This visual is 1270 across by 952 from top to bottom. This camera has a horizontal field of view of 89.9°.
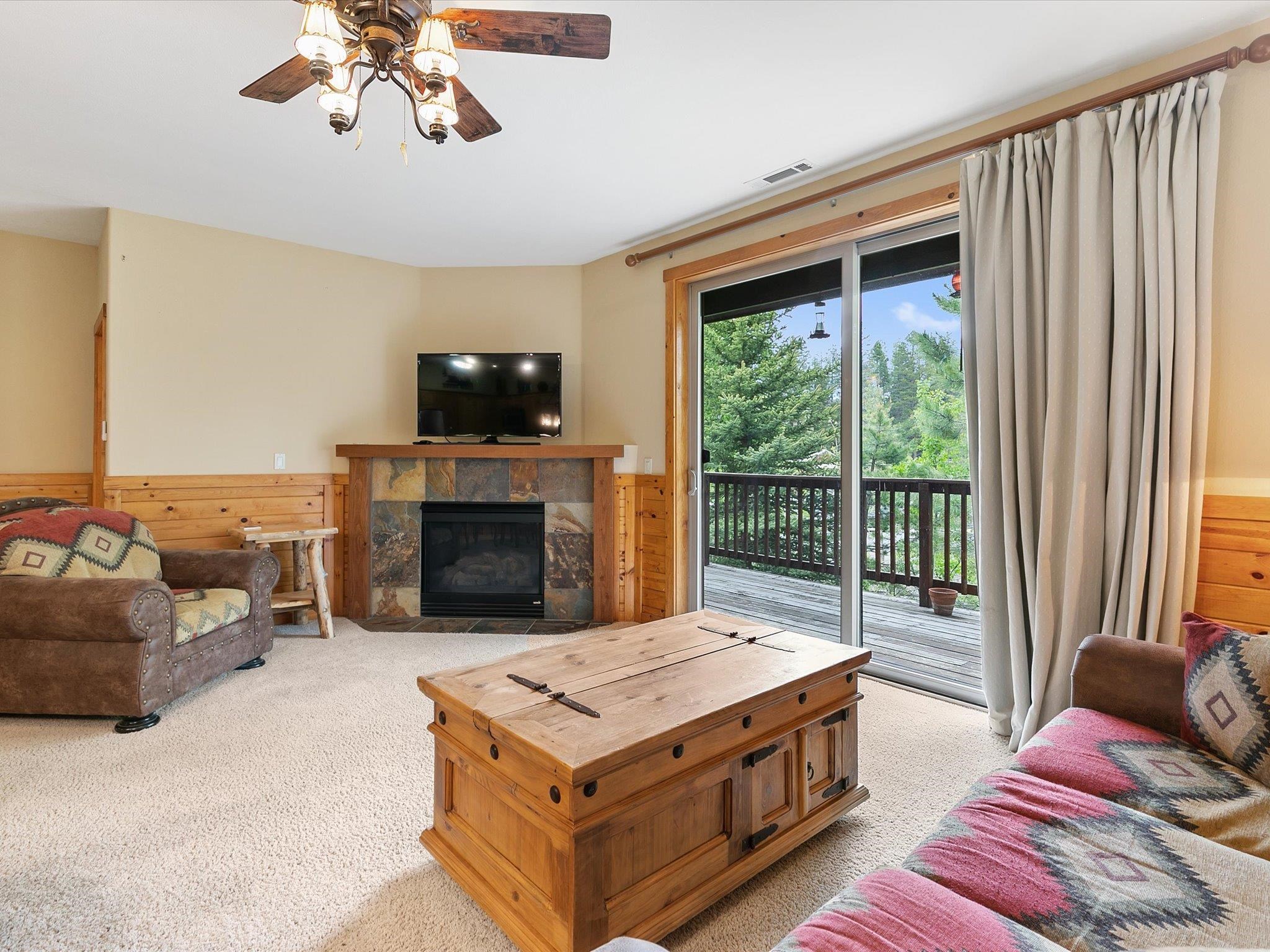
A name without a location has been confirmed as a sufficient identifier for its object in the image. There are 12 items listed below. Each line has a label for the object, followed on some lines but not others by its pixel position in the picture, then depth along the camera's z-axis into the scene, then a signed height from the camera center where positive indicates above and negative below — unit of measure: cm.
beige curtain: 213 +37
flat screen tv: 454 +60
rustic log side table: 385 -50
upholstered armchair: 259 -62
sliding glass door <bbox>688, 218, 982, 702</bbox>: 320 +13
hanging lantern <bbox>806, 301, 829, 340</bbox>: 348 +85
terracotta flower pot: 380 -74
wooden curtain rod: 206 +139
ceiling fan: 163 +122
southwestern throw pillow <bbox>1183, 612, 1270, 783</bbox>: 139 -50
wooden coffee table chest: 134 -71
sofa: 94 -67
